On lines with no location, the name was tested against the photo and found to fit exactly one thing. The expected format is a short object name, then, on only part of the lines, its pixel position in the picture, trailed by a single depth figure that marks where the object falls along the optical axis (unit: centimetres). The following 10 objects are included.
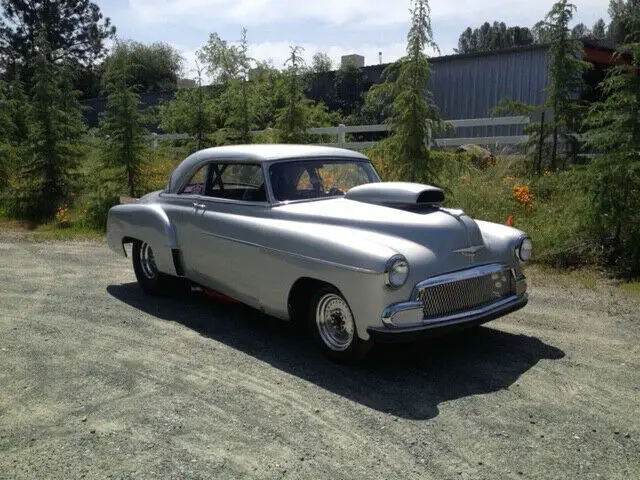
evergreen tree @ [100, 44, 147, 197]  1317
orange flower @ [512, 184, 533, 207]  1009
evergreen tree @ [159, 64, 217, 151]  1389
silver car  446
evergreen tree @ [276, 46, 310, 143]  1267
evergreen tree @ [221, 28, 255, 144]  1393
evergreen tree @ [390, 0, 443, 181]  966
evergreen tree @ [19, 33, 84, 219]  1426
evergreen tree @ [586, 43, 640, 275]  777
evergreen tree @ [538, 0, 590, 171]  1174
